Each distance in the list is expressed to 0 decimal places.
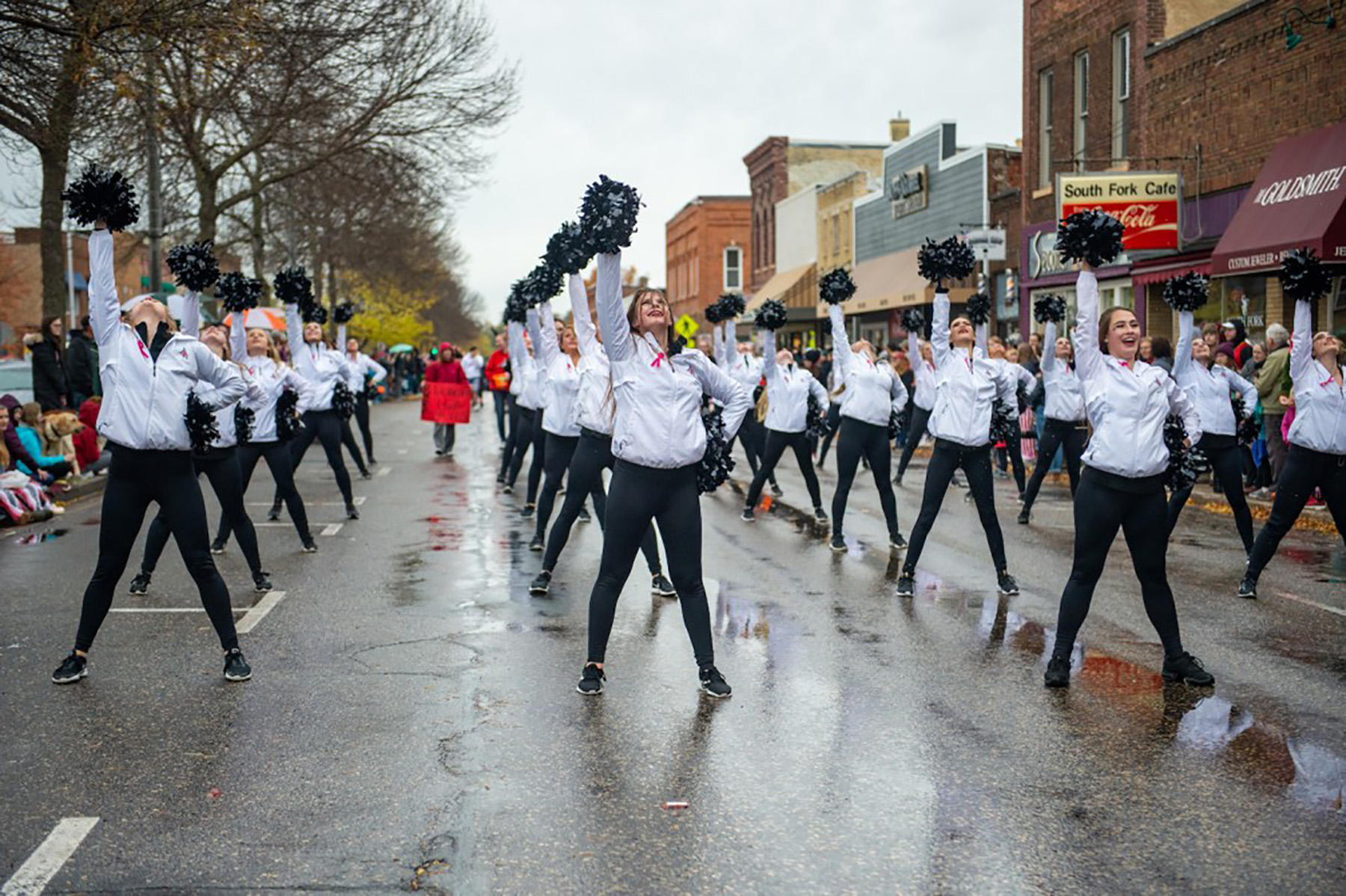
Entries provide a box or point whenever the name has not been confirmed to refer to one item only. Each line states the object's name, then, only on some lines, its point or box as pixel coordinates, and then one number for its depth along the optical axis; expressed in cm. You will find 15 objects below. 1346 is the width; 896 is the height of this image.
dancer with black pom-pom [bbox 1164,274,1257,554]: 1066
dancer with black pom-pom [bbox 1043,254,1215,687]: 679
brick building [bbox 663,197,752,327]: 7094
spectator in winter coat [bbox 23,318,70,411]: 1789
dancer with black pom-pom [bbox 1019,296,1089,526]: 1414
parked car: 2081
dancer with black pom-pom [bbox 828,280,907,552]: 1191
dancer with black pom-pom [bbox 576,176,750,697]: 650
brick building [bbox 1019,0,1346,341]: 2028
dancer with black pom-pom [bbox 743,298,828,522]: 1362
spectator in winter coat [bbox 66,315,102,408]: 1963
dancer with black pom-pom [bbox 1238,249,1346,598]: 893
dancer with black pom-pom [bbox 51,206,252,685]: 672
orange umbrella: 3256
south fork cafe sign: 2286
